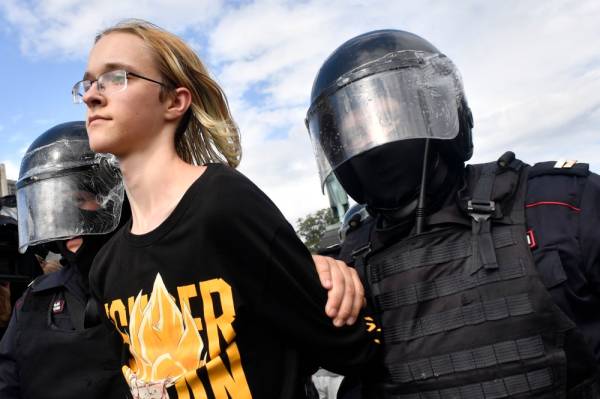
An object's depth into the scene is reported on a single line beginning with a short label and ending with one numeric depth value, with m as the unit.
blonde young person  1.40
